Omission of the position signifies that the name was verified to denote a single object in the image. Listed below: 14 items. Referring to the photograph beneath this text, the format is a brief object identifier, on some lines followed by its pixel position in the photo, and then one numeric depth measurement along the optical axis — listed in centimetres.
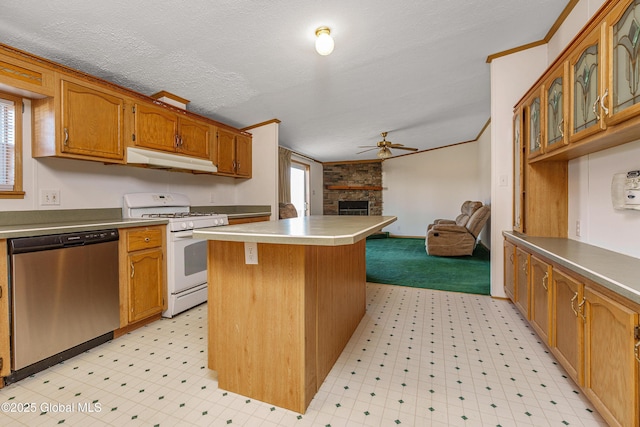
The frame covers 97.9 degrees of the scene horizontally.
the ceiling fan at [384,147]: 523
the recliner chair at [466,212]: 559
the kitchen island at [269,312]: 136
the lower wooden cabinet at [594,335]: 101
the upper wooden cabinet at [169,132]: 266
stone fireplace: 833
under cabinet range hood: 255
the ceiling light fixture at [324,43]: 204
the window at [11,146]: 201
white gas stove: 257
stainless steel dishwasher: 165
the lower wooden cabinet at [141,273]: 220
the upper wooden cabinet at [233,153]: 371
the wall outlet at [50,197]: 221
